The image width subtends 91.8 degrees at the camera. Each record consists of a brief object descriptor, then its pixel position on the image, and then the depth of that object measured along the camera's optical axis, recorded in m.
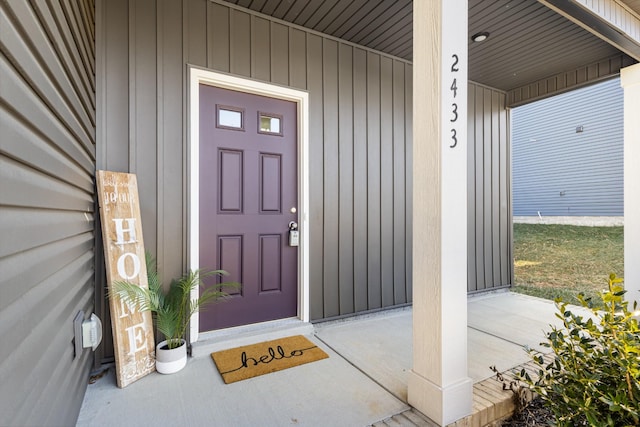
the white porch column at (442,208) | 1.50
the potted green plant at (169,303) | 1.89
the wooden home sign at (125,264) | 1.84
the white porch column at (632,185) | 2.77
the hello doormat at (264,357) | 1.98
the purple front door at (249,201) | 2.40
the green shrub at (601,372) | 1.11
